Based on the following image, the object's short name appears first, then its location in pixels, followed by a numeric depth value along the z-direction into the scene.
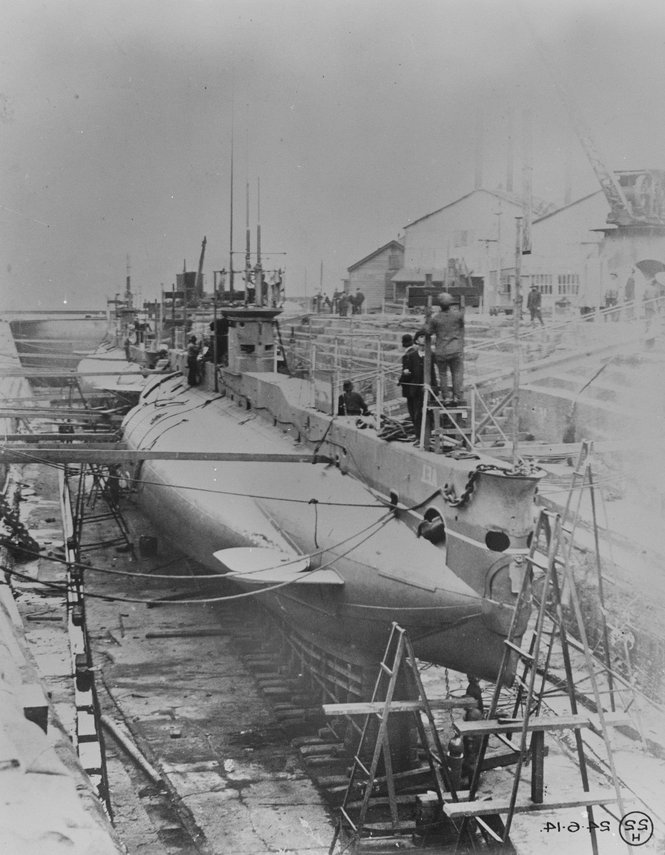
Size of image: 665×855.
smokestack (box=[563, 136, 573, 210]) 30.79
